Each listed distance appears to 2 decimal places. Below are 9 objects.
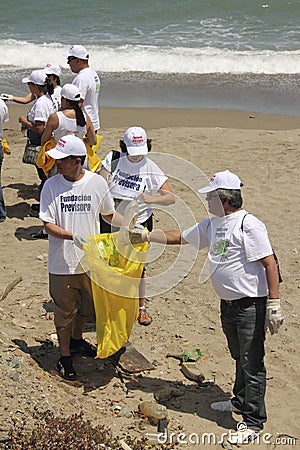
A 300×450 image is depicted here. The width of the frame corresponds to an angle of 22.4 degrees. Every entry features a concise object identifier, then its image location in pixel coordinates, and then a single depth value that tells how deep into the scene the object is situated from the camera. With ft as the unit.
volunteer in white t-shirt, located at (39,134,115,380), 18.51
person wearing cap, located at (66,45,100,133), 28.50
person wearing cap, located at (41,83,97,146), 25.26
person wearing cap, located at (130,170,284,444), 17.02
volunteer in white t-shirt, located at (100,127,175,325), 21.48
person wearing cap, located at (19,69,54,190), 29.09
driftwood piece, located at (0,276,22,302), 24.51
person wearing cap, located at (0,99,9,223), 30.04
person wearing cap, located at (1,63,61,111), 29.25
